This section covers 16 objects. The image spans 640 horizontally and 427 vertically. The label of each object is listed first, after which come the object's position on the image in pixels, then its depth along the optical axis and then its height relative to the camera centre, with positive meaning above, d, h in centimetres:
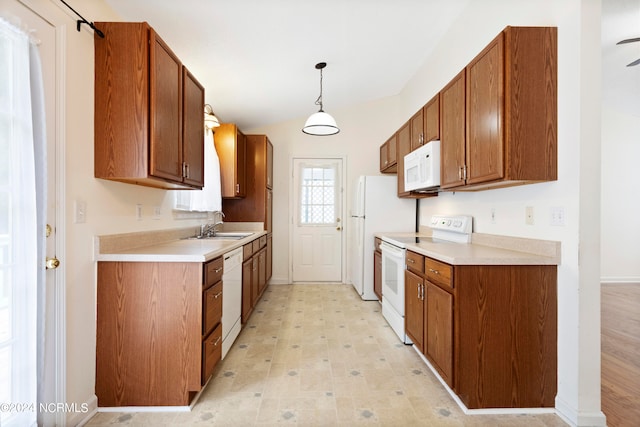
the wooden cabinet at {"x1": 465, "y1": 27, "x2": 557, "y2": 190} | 167 +63
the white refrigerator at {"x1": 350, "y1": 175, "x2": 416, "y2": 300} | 387 -2
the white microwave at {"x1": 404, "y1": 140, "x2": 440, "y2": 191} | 254 +43
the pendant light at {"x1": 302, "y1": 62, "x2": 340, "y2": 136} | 299 +92
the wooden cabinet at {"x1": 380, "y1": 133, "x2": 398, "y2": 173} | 380 +79
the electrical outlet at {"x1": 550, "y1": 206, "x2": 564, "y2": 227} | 165 -2
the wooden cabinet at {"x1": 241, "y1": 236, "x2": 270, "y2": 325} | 286 -70
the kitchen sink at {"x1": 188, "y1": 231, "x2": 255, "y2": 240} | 326 -28
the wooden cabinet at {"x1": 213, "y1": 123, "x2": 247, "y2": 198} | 364 +70
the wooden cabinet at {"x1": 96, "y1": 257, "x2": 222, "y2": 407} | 168 -73
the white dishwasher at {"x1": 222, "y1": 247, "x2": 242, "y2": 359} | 218 -70
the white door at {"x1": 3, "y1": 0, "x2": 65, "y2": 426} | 137 -15
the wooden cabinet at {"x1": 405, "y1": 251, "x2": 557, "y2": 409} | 166 -71
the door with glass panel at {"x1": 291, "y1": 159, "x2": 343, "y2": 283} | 477 -18
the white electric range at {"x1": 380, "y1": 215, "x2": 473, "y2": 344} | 259 -43
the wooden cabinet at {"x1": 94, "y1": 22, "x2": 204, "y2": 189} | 166 +64
